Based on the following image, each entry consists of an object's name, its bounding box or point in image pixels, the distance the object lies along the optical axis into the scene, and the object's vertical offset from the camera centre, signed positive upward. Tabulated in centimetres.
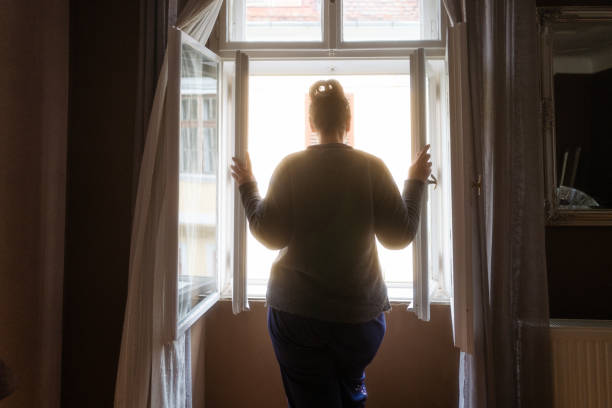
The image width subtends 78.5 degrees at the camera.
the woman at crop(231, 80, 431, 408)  114 -10
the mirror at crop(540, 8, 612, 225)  170 +45
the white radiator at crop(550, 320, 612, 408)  149 -60
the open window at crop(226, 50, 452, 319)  158 +55
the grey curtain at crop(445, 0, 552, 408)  149 -4
